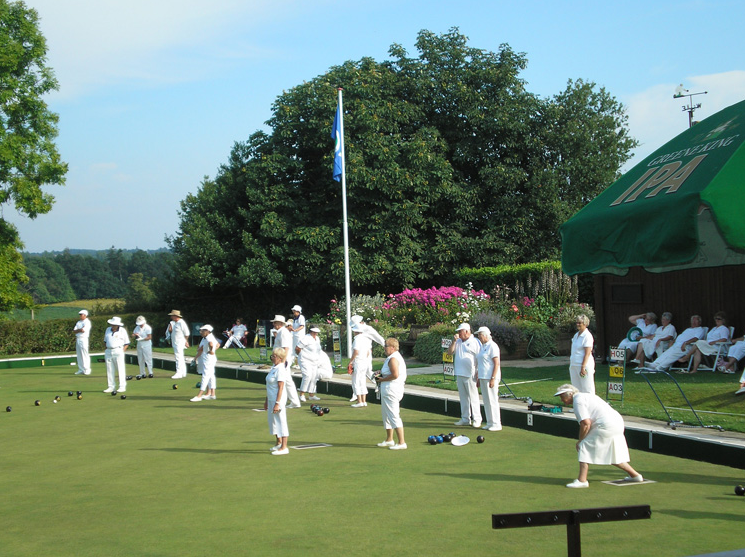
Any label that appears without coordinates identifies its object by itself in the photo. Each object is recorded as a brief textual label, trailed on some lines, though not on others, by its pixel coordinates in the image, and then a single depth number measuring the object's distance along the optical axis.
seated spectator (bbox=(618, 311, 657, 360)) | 15.71
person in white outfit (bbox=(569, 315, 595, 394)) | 10.99
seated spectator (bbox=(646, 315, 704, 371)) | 14.31
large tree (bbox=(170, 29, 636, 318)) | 29.00
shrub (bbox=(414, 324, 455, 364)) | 19.67
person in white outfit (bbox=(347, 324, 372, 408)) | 14.05
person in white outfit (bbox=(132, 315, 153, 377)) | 20.48
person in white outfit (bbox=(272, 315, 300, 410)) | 14.00
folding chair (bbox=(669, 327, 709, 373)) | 14.18
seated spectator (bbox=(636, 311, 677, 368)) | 15.16
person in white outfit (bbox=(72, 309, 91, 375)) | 20.97
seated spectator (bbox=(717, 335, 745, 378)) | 13.40
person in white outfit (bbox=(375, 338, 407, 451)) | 10.16
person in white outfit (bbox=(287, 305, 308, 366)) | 16.74
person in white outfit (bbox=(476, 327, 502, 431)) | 11.16
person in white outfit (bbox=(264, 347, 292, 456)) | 10.08
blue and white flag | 20.20
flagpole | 19.86
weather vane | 25.38
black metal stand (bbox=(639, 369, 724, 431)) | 9.61
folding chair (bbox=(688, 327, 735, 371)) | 13.79
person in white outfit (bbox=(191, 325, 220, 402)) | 15.47
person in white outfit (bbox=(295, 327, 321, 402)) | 14.98
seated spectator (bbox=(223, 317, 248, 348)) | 27.86
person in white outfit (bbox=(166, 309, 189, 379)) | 19.45
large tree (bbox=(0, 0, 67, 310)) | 28.72
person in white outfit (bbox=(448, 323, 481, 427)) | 11.67
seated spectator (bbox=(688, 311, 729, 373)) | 13.88
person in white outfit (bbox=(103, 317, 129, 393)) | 17.17
